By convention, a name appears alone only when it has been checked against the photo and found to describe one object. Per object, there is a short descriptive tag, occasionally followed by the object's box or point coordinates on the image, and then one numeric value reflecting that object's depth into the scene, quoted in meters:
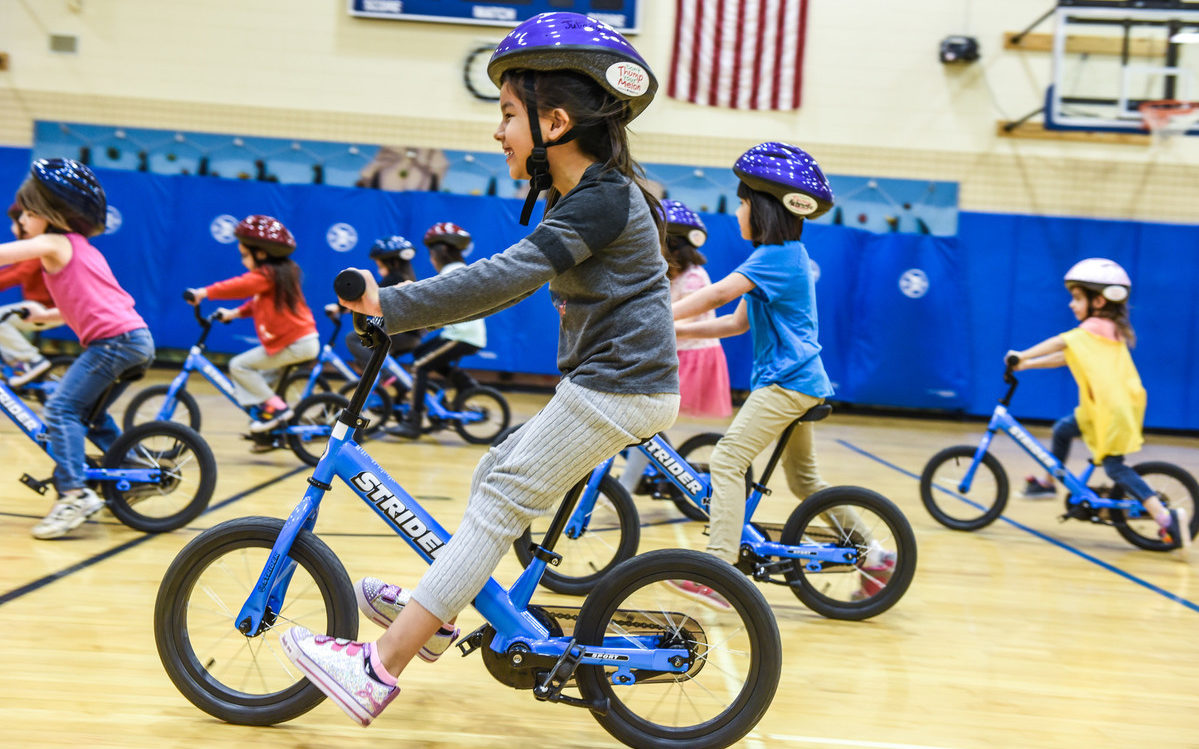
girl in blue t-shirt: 3.47
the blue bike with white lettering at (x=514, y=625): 2.29
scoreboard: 10.78
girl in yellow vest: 5.19
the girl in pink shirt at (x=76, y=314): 3.88
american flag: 10.80
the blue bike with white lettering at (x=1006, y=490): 5.32
